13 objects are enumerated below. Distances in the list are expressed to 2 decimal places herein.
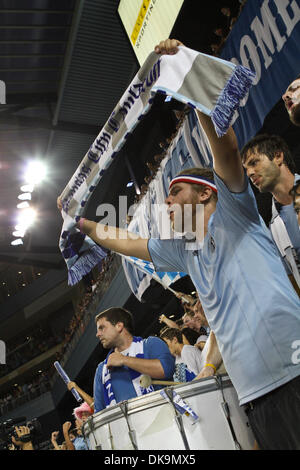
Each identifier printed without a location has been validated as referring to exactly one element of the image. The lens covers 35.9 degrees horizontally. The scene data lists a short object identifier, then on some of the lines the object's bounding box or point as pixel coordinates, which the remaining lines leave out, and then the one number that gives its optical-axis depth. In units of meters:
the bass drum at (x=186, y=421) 2.30
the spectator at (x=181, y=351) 4.26
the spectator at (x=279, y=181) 2.67
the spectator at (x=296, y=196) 2.19
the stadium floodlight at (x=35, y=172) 13.72
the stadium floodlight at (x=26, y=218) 16.09
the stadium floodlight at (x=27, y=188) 14.57
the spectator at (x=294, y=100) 2.18
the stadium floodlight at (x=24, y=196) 15.09
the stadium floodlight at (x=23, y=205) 15.48
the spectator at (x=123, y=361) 3.06
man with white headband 1.88
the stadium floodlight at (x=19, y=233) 16.94
